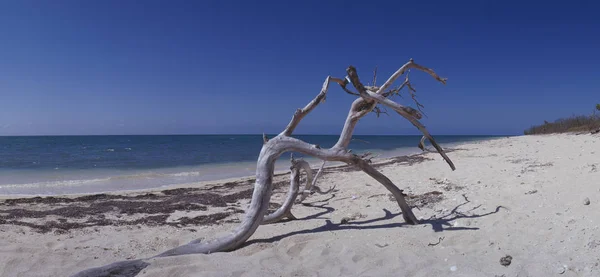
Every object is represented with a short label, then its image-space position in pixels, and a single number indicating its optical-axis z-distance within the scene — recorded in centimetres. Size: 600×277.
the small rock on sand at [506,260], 351
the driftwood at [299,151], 391
